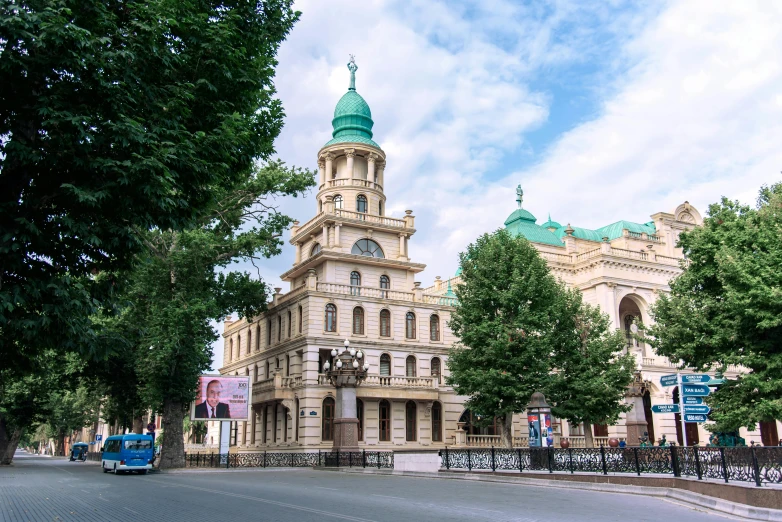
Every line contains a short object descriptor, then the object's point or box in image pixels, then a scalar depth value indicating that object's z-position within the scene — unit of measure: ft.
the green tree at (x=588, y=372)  104.27
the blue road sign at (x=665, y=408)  57.57
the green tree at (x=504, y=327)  103.14
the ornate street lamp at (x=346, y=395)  99.66
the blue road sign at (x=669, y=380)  58.54
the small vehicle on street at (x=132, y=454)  106.22
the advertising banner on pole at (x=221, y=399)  115.85
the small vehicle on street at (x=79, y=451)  215.92
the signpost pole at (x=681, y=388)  56.59
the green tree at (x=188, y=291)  108.47
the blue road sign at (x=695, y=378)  57.57
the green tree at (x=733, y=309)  75.00
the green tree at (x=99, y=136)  30.73
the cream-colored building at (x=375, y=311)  127.03
